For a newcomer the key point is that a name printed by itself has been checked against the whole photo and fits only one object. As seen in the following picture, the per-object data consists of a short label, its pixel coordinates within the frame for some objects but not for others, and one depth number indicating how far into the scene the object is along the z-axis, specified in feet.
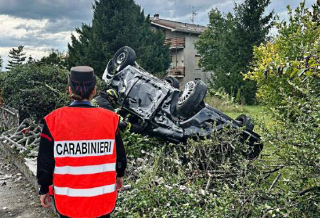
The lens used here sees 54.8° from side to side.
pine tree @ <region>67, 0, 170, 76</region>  51.85
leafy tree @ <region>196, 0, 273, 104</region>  67.21
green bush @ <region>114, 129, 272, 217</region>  9.18
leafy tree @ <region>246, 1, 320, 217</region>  8.21
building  96.58
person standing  7.11
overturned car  16.78
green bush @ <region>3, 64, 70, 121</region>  25.44
